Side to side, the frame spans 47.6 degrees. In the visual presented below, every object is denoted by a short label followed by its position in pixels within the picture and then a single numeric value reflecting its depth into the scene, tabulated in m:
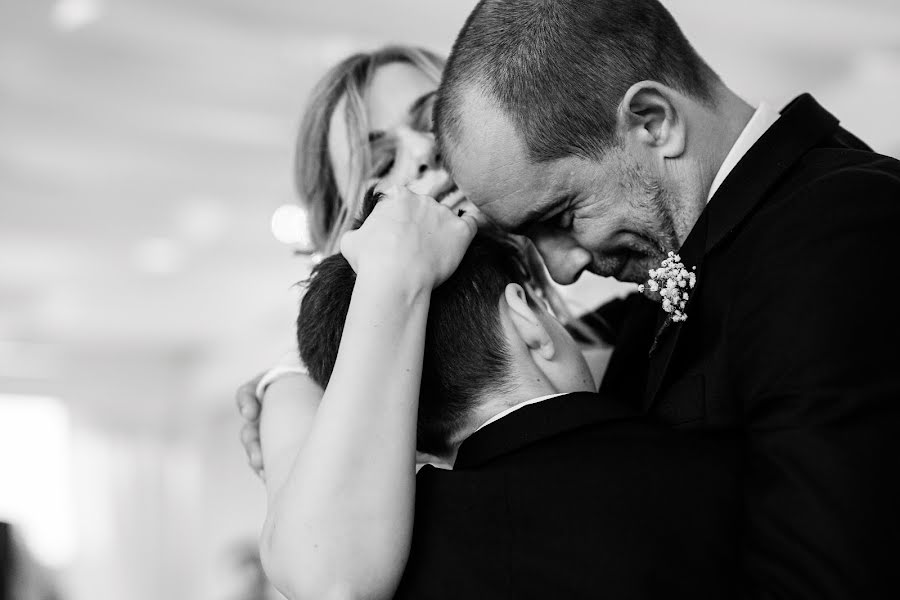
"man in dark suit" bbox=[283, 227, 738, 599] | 1.15
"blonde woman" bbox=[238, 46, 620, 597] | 1.20
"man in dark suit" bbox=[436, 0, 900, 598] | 1.04
